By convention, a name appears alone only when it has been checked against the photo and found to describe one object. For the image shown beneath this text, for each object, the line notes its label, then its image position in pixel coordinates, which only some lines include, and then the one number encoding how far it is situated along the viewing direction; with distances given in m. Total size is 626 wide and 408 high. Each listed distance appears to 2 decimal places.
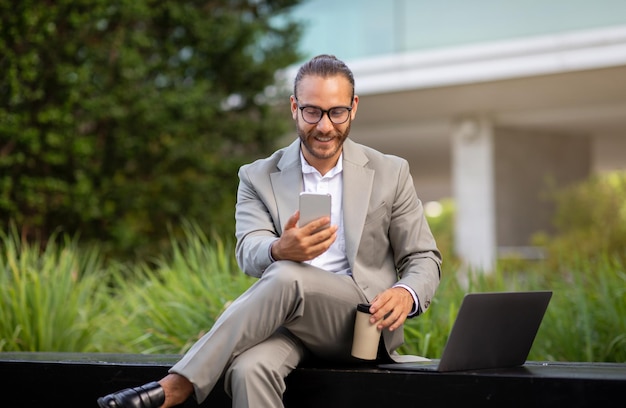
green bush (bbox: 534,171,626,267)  11.05
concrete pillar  13.62
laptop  2.64
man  2.72
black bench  2.57
